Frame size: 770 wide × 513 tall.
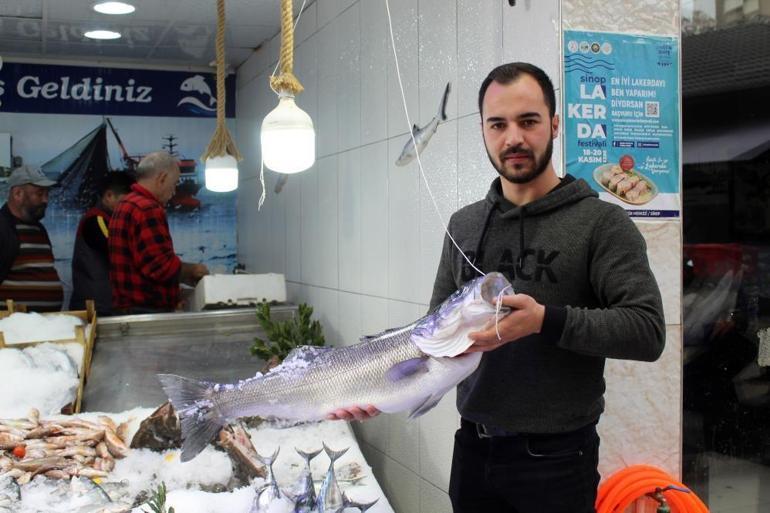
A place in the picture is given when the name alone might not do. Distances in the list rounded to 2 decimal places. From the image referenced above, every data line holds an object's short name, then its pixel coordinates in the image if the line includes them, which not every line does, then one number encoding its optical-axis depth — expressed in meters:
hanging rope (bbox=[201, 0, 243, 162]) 4.07
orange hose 3.11
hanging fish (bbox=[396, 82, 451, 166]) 4.02
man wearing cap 7.06
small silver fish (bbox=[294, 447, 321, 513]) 3.25
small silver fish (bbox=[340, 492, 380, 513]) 3.35
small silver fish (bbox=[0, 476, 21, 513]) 3.32
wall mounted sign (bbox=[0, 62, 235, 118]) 8.05
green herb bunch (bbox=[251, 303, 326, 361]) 4.93
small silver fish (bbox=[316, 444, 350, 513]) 3.28
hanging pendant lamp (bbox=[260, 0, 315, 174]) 3.13
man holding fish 2.15
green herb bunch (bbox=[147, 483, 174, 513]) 2.89
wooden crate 4.54
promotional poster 3.14
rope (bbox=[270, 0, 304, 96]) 2.72
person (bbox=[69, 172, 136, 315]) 7.02
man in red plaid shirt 5.75
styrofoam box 5.75
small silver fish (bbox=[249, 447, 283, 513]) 3.23
